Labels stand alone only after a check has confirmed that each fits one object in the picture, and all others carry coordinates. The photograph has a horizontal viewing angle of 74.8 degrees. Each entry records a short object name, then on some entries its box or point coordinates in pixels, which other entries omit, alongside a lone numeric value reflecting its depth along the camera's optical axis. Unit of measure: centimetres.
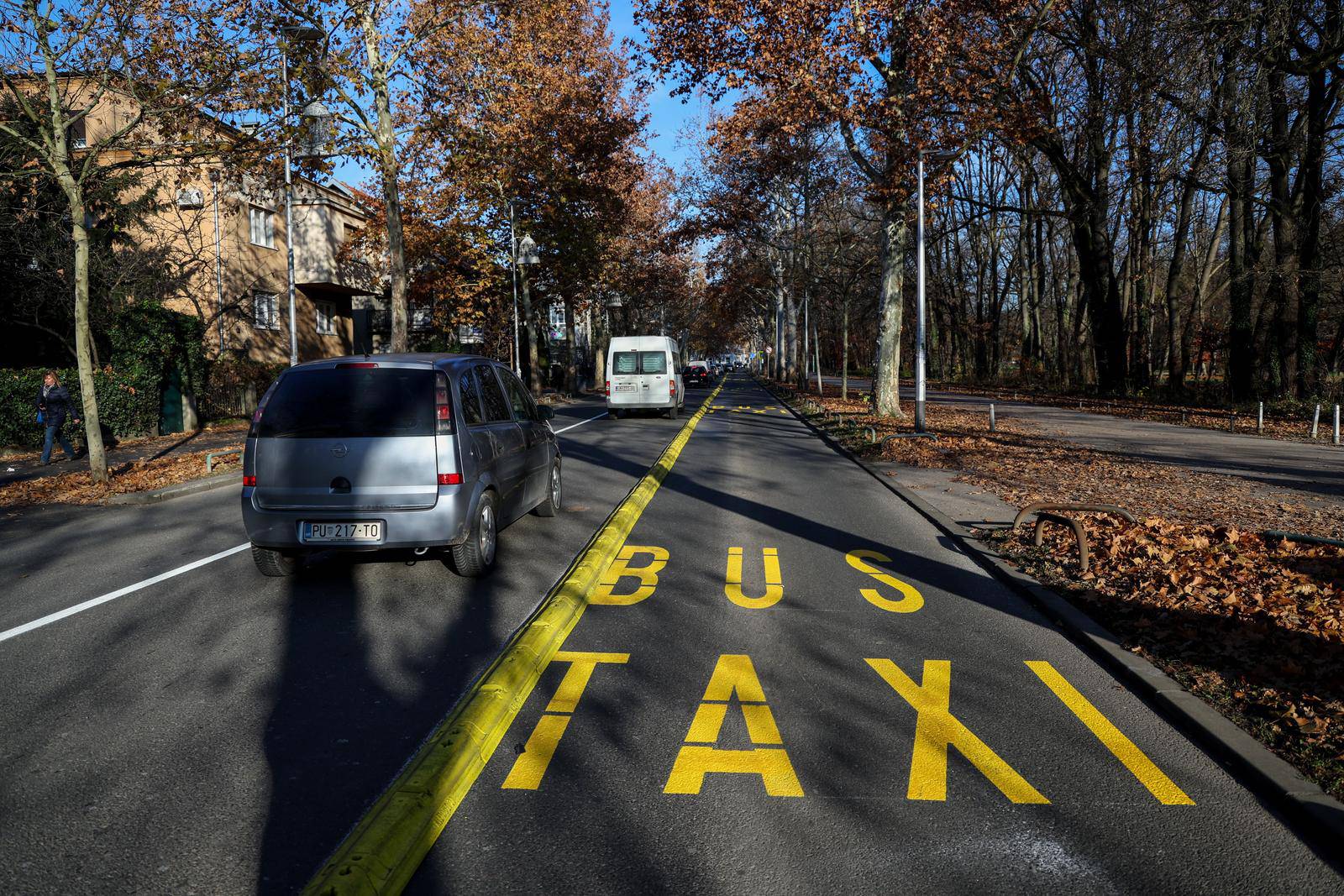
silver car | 626
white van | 2498
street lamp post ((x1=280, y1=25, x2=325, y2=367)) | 1581
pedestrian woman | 1468
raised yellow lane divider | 278
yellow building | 1912
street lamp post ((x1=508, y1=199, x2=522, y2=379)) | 3041
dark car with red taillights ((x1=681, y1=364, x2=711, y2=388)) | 5919
